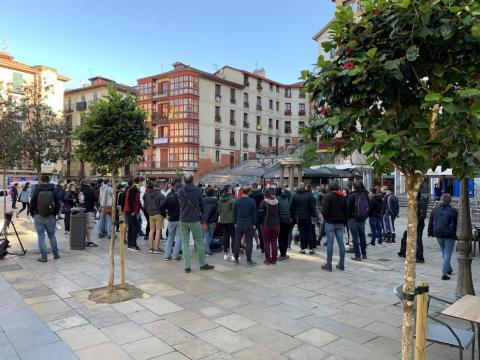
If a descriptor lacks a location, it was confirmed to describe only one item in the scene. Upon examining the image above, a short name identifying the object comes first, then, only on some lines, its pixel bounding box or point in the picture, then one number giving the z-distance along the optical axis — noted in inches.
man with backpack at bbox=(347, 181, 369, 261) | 340.5
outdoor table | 128.7
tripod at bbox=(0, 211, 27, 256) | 338.6
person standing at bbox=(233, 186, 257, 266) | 310.6
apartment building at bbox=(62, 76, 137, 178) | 2070.6
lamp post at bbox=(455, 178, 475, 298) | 227.3
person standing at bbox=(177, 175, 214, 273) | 290.7
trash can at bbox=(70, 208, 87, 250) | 376.2
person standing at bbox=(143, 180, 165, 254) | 363.6
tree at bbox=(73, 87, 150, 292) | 237.3
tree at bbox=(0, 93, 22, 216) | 525.3
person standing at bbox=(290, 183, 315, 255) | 353.4
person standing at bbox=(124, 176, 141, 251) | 380.8
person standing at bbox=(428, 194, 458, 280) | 276.4
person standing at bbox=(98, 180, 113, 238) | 426.9
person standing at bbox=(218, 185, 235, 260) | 338.1
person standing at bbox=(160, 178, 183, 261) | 332.2
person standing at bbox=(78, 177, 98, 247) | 403.2
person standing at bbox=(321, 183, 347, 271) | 305.7
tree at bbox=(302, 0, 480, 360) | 95.8
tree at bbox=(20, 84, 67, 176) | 639.1
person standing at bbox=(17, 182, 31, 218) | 630.5
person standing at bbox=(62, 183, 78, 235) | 447.5
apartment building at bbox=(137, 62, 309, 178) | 1768.0
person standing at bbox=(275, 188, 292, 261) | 341.4
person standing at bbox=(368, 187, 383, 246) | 415.2
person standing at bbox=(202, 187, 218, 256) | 353.4
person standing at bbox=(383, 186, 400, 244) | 442.0
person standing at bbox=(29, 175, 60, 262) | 313.7
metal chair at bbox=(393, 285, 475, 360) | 129.0
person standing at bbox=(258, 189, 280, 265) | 316.5
